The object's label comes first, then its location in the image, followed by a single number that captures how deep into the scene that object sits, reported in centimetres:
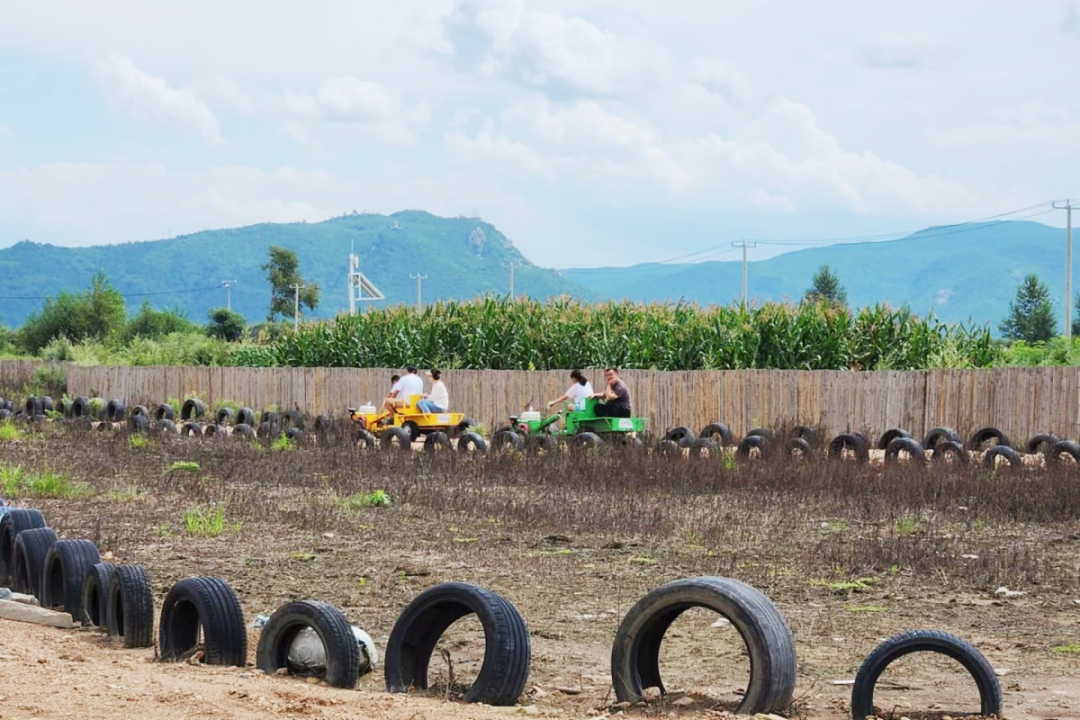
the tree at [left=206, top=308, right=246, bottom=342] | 10175
